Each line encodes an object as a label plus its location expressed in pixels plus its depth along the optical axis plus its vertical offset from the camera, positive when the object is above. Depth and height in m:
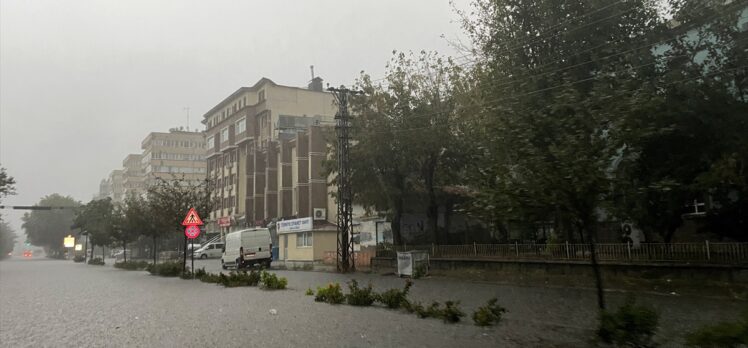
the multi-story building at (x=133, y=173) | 139.50 +20.59
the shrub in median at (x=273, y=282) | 17.55 -1.10
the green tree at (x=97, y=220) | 57.11 +3.72
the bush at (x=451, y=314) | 9.80 -1.28
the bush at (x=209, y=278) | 21.39 -1.14
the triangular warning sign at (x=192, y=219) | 23.94 +1.38
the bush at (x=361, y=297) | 12.41 -1.18
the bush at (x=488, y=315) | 9.30 -1.26
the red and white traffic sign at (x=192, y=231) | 23.57 +0.85
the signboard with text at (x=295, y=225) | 42.73 +1.83
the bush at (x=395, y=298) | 11.60 -1.17
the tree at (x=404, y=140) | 27.86 +5.38
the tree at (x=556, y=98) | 8.22 +2.67
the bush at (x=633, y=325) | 7.02 -1.15
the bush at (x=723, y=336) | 5.88 -1.10
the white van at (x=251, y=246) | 35.34 +0.18
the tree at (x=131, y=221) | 38.56 +2.37
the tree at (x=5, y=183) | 37.31 +5.04
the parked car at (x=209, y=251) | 59.03 -0.12
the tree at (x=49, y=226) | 119.75 +6.29
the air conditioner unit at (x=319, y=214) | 53.94 +3.27
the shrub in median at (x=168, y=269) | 27.08 -0.92
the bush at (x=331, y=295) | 12.96 -1.16
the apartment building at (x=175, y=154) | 116.94 +21.23
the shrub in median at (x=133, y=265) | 37.44 -0.96
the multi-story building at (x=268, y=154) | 57.41 +11.37
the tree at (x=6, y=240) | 127.81 +4.13
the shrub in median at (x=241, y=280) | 19.20 -1.09
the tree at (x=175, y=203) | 28.47 +2.58
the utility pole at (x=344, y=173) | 28.98 +3.94
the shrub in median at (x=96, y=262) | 53.64 -0.88
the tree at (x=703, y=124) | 16.53 +3.50
